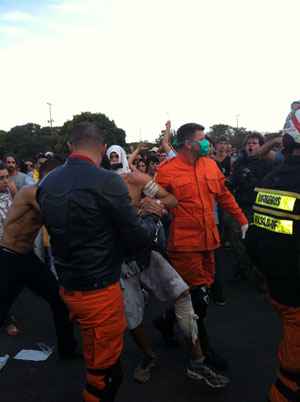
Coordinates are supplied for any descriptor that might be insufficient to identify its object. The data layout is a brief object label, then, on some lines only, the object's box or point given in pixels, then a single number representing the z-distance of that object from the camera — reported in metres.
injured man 3.39
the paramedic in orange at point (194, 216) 3.86
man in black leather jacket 2.52
